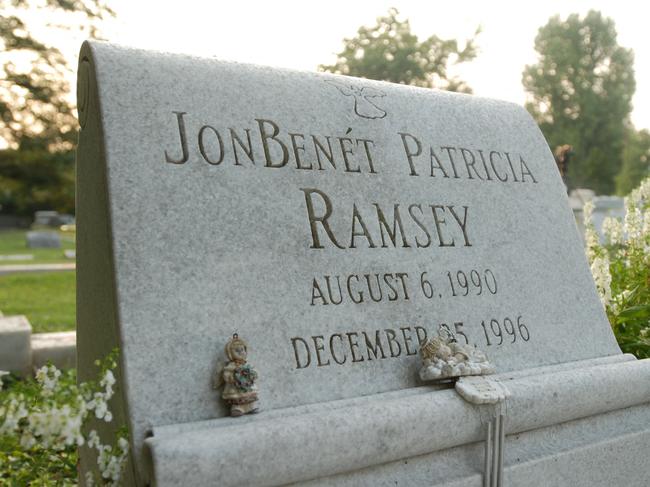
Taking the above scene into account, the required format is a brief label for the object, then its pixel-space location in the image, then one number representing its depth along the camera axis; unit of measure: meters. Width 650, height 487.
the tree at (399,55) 18.52
